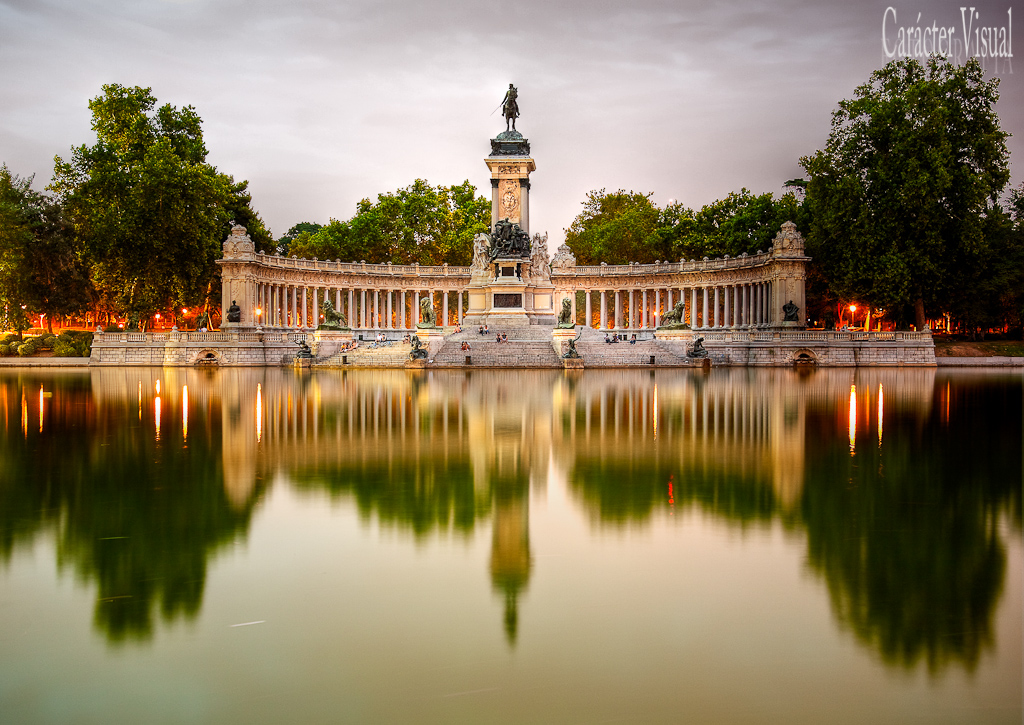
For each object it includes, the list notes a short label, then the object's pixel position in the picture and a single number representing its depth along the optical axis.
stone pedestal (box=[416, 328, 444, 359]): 48.75
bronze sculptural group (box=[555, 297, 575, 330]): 50.25
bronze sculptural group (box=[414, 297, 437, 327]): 51.03
